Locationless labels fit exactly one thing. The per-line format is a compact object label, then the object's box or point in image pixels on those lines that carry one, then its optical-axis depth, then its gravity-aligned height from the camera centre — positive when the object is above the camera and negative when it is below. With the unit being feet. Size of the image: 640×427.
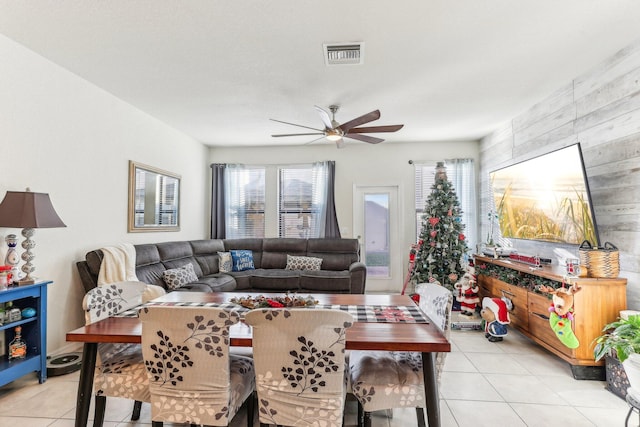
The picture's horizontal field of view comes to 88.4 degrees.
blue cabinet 8.34 -3.01
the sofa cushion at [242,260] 17.63 -2.25
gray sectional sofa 12.82 -2.17
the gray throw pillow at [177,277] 13.09 -2.41
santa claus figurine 14.29 -3.24
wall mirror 13.56 +0.86
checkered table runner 6.46 -1.97
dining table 5.25 -1.98
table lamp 7.96 +0.06
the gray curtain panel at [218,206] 20.21 +0.75
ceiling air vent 8.85 +4.62
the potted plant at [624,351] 6.04 -2.68
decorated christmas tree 16.31 -1.04
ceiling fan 10.64 +3.22
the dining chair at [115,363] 5.80 -2.72
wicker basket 8.75 -1.12
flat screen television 9.65 +0.70
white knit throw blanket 10.57 -1.58
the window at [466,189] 18.97 +1.75
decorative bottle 8.33 -3.32
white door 19.63 -0.86
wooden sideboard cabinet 8.63 -2.66
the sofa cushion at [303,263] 17.66 -2.40
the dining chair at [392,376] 5.64 -2.80
